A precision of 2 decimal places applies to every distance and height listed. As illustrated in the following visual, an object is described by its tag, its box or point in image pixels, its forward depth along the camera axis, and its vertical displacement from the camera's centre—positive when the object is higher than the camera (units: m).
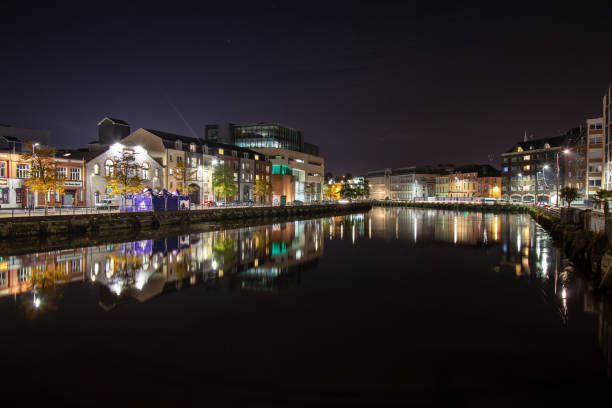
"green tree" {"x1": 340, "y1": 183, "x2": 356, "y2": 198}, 158.38 +3.19
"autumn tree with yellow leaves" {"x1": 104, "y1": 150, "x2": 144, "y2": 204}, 42.84 +2.14
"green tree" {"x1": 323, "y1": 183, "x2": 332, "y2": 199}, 151.62 +3.33
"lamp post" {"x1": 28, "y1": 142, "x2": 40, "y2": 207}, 43.09 +0.34
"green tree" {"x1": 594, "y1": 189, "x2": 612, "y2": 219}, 28.20 +0.28
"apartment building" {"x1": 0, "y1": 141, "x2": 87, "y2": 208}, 41.84 +2.25
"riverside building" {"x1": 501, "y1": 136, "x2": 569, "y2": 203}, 91.56 +7.89
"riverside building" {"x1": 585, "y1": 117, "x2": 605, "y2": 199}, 59.78 +7.12
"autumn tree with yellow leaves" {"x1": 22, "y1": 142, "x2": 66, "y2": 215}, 34.31 +2.44
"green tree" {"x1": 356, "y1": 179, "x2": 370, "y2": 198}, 162.12 +4.58
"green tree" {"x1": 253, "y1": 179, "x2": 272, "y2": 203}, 77.31 +2.31
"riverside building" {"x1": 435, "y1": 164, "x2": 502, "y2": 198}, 130.00 +6.06
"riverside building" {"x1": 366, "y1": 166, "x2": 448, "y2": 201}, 161.88 +7.30
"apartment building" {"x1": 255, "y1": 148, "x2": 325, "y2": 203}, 92.12 +7.59
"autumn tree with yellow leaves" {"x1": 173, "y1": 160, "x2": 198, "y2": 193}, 55.35 +4.23
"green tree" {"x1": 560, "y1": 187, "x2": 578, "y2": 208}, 41.34 +0.44
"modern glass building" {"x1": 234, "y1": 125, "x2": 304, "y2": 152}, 102.44 +17.54
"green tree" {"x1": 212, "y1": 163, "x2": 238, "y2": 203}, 63.38 +3.17
